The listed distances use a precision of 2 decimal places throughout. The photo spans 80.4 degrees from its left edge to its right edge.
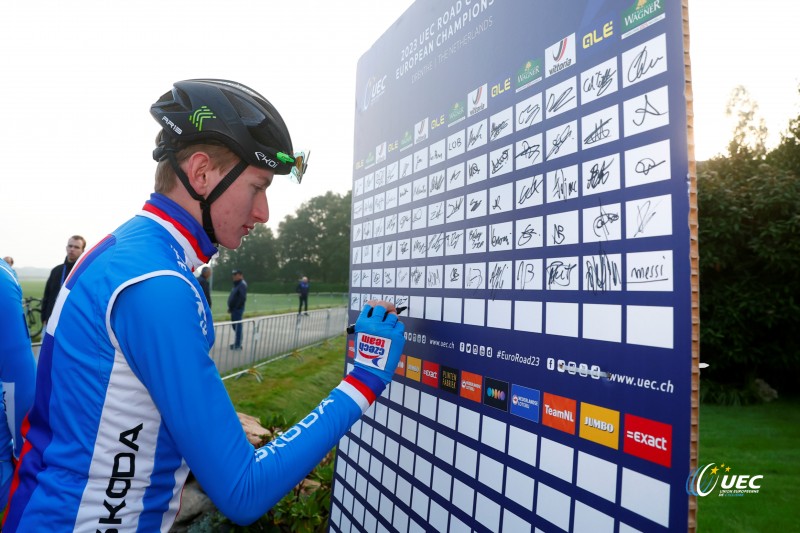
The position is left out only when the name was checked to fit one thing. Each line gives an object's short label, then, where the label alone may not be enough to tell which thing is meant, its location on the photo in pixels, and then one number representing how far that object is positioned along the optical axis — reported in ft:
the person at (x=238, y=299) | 39.88
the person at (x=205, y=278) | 38.29
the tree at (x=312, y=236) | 229.66
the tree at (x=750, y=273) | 26.05
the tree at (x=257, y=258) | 255.50
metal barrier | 28.37
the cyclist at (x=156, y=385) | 4.13
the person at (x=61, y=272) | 24.18
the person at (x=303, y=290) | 77.93
